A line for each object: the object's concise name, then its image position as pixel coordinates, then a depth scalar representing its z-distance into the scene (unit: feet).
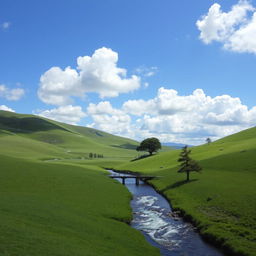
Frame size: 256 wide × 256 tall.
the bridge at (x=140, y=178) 300.73
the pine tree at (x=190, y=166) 240.94
